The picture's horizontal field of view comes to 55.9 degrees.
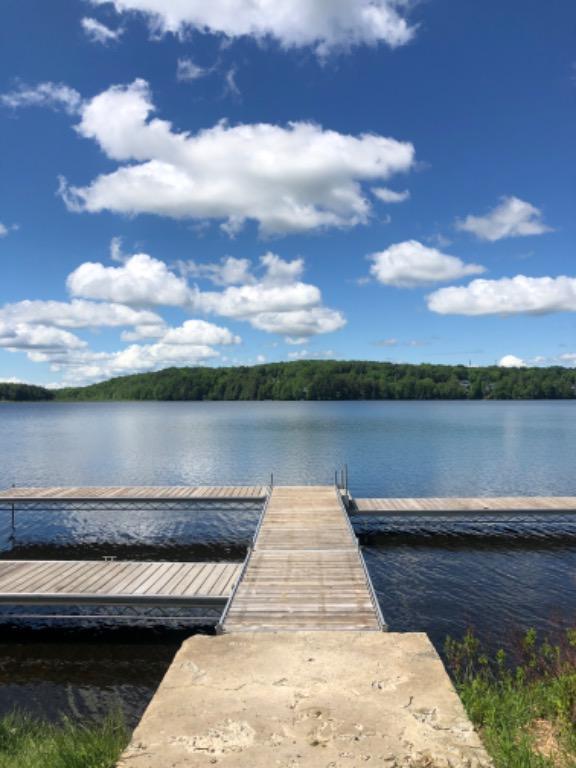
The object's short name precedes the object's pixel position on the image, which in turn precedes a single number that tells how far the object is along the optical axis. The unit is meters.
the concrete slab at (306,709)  4.80
